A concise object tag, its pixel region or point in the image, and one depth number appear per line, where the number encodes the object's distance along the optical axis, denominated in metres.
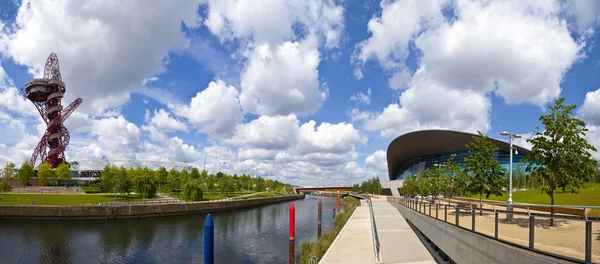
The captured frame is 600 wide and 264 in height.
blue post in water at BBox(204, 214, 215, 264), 14.11
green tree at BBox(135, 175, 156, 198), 65.94
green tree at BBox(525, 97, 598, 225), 18.39
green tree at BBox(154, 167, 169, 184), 91.62
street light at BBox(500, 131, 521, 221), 25.38
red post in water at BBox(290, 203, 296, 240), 29.27
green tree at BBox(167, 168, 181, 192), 83.50
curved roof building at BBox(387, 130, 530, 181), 88.23
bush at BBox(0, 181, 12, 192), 58.72
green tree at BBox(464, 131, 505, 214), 28.14
